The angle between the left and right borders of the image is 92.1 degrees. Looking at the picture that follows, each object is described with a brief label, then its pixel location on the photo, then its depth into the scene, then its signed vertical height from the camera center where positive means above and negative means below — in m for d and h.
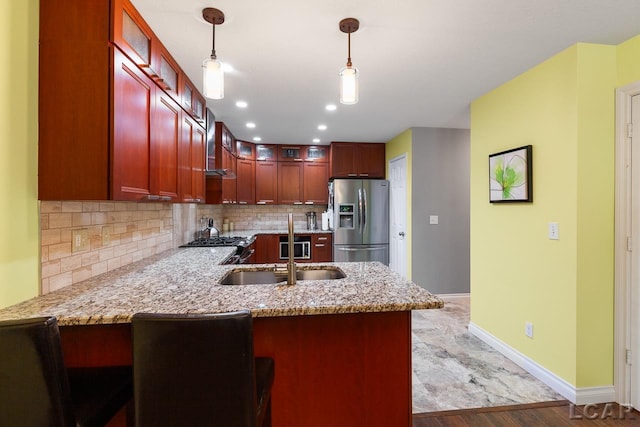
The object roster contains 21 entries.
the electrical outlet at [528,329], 2.37 -0.90
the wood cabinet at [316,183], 5.35 +0.50
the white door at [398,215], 4.38 -0.04
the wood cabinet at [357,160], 5.06 +0.86
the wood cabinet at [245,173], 5.04 +0.63
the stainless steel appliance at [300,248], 4.97 -0.59
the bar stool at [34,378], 0.84 -0.47
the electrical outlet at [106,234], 1.92 -0.15
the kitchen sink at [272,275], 1.92 -0.40
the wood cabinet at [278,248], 4.85 -0.58
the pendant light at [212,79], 1.57 +0.68
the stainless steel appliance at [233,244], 3.11 -0.36
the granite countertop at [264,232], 4.81 -0.33
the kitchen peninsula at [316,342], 1.28 -0.58
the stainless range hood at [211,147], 3.31 +0.72
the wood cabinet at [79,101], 1.39 +0.50
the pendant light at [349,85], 1.59 +0.66
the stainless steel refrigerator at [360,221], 4.89 -0.14
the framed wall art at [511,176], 2.36 +0.30
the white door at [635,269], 1.92 -0.35
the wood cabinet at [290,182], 5.30 +0.51
